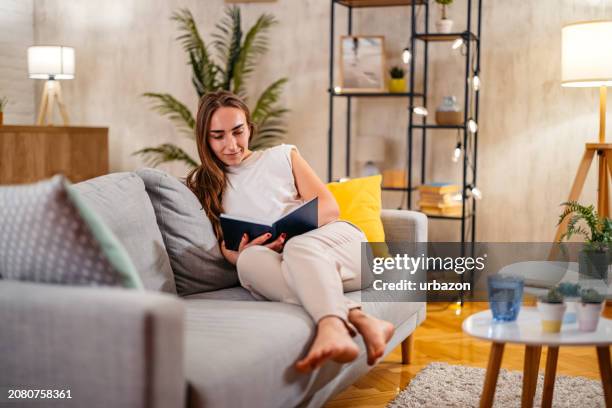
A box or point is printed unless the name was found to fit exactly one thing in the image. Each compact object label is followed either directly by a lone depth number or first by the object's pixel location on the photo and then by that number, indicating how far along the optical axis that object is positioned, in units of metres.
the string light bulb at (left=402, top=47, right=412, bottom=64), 4.06
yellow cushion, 2.94
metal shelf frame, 4.18
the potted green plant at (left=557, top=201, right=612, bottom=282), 2.62
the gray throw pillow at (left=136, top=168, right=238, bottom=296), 2.50
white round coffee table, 1.82
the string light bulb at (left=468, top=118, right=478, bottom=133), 4.11
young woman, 2.03
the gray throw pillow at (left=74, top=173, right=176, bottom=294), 2.21
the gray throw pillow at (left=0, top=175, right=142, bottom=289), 1.55
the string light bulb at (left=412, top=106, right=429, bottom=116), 4.14
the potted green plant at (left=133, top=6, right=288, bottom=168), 4.81
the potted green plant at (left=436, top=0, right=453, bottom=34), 4.21
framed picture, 4.35
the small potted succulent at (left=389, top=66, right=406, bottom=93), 4.39
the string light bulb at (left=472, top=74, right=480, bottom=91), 4.17
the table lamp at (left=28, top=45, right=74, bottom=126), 5.02
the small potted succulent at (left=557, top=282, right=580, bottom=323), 1.96
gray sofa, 1.43
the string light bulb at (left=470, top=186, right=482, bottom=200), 4.19
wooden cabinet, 4.85
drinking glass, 1.97
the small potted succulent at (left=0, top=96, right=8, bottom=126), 5.12
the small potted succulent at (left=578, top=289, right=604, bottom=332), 1.90
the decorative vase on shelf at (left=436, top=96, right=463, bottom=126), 4.23
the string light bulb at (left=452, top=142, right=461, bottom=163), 4.21
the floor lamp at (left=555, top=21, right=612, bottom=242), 3.76
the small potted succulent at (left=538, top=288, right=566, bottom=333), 1.87
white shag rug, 2.55
